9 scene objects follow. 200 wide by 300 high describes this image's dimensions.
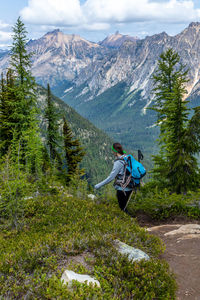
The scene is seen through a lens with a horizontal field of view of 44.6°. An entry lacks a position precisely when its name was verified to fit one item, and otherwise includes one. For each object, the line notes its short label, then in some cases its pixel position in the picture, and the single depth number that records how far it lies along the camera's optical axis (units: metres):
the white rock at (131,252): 5.37
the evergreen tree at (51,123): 30.45
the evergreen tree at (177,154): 14.16
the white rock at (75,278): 4.13
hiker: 7.43
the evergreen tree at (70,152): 33.31
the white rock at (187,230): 7.93
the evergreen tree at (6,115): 26.09
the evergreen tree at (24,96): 21.91
